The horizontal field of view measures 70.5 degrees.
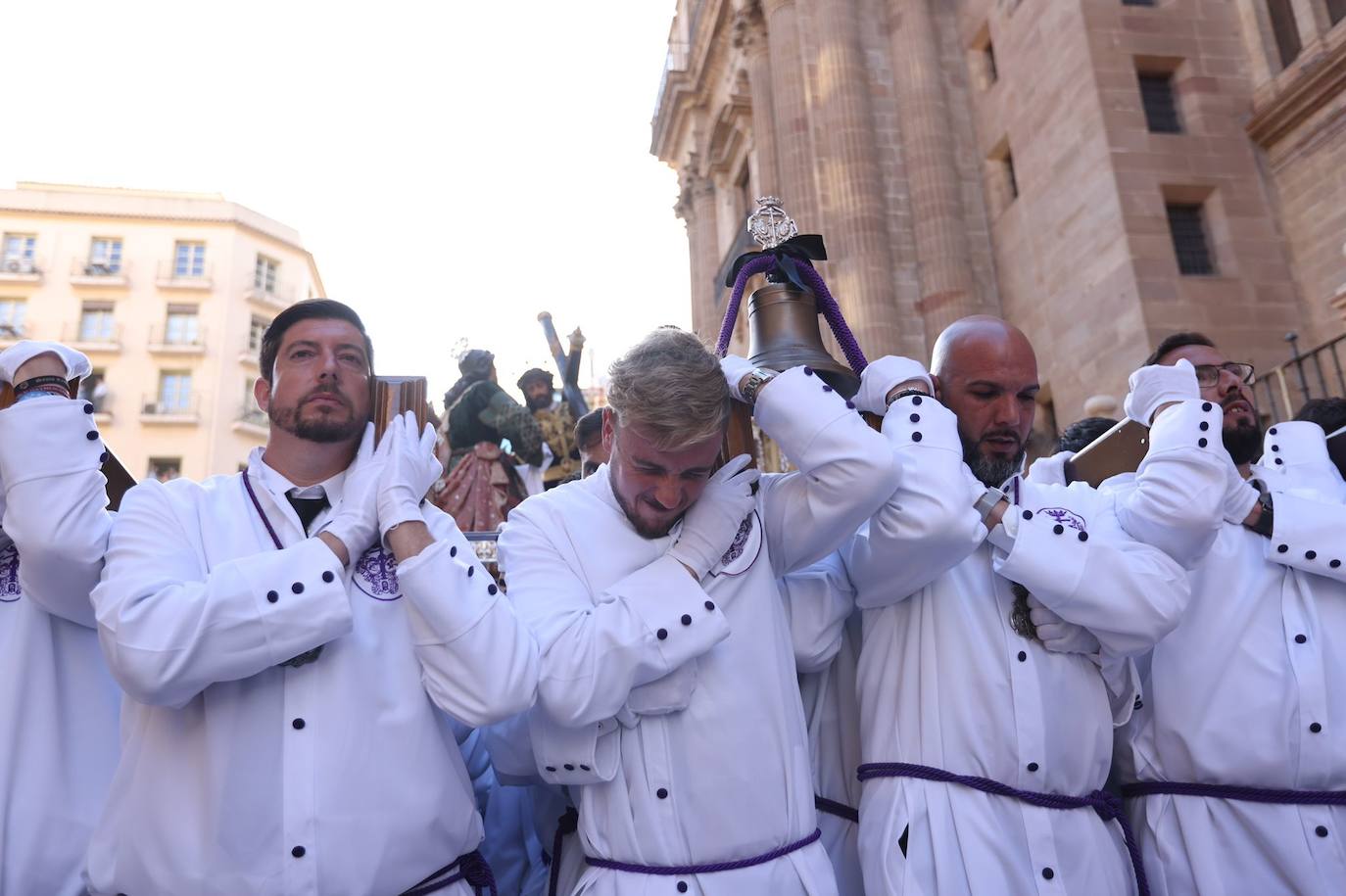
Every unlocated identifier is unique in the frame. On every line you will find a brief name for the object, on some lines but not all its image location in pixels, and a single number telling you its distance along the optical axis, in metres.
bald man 2.38
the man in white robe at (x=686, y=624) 2.23
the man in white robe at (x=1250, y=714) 2.70
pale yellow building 37.91
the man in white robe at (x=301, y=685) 2.08
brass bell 2.73
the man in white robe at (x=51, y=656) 2.34
